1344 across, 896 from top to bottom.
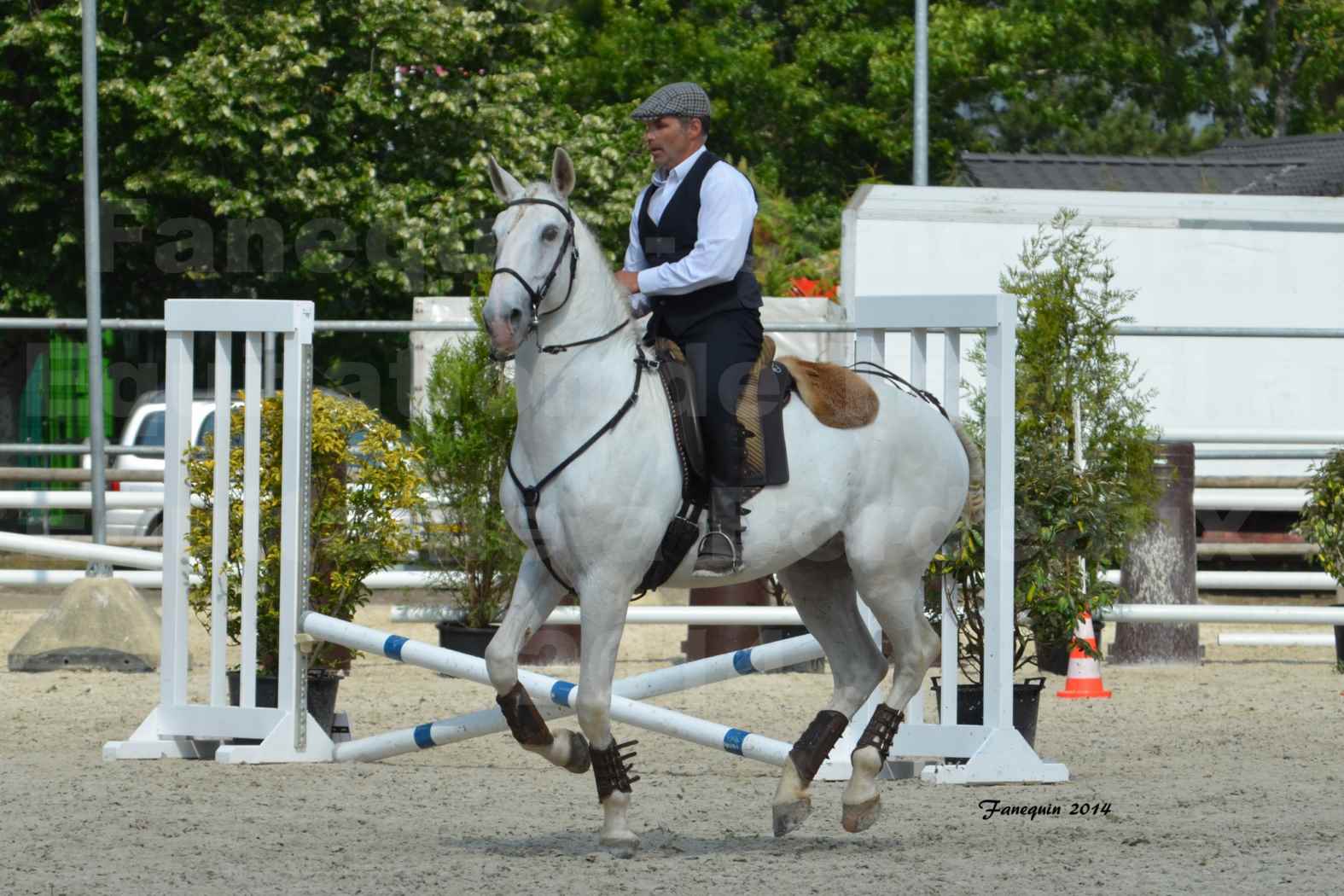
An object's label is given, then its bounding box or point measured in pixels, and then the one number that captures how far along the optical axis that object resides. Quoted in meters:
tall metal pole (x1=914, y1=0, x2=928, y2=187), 48.84
